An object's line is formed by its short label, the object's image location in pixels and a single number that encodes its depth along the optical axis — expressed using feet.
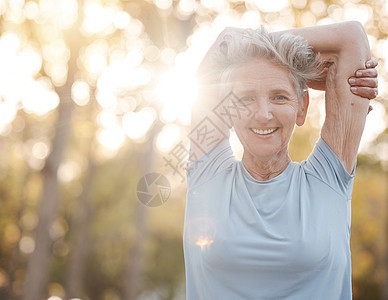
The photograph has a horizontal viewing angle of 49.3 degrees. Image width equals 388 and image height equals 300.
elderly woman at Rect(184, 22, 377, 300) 5.24
